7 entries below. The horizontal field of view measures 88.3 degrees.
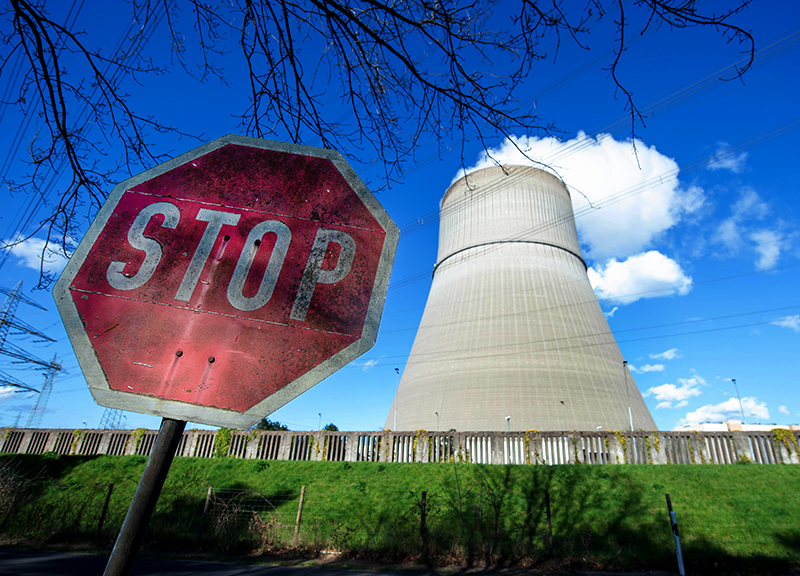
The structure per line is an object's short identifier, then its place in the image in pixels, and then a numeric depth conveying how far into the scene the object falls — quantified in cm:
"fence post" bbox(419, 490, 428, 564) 568
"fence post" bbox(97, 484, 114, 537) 678
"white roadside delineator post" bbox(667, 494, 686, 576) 464
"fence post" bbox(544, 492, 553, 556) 545
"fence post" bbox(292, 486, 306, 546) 610
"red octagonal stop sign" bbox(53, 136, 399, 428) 88
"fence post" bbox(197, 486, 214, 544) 625
